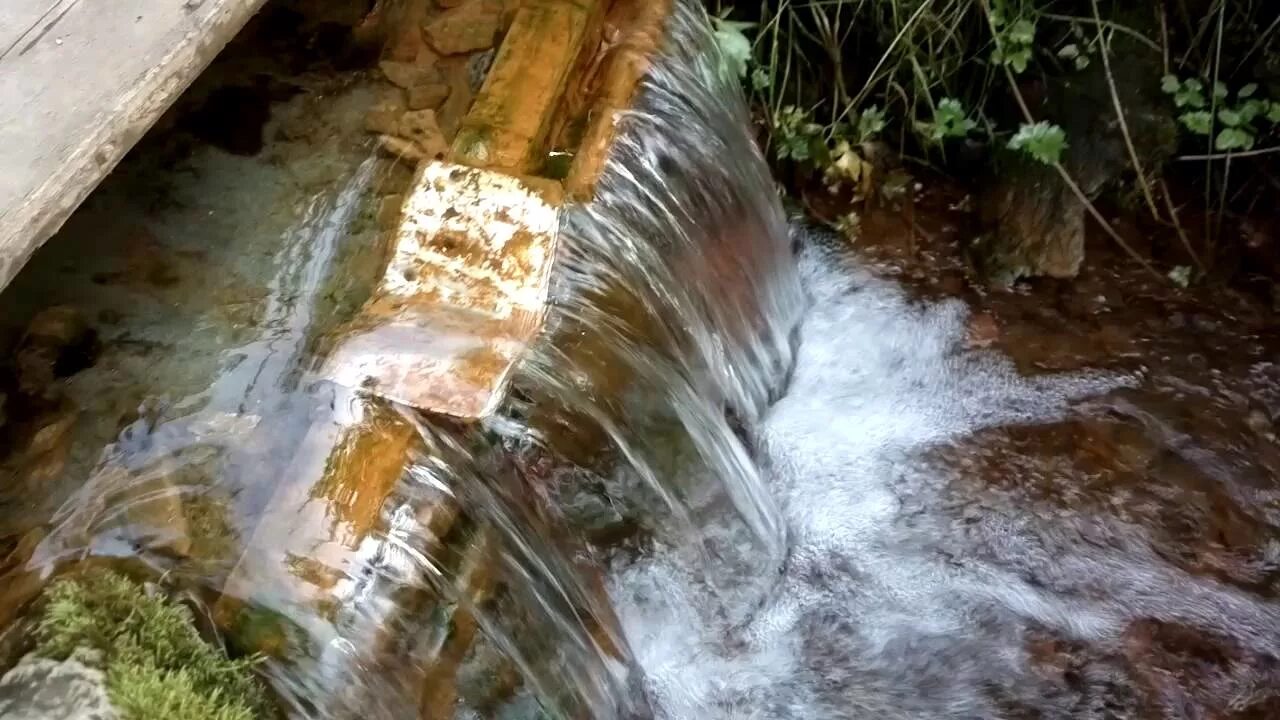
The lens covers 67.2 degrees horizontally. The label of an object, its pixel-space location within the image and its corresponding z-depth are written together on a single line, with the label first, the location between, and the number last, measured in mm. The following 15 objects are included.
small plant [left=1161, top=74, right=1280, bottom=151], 2406
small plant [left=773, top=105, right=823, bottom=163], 2676
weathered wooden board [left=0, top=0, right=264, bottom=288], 1286
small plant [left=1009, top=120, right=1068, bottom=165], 2354
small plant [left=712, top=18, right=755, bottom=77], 2412
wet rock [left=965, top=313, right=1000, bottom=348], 2533
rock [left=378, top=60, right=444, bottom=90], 2117
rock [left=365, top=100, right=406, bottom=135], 2068
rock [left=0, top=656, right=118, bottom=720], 1272
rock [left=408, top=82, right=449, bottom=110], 2072
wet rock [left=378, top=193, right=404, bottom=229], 1889
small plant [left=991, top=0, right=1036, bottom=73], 2346
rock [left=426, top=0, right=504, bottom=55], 2115
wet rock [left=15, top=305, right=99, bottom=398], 1741
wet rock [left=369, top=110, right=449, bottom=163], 1990
